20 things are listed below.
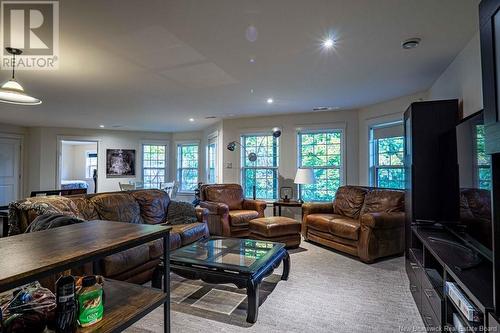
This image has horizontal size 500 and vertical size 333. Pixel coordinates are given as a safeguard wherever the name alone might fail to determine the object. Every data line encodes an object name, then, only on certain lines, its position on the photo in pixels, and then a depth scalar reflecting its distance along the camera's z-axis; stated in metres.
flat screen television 1.77
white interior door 7.08
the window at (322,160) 5.68
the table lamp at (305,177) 5.05
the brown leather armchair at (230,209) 4.59
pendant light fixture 2.48
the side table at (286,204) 5.08
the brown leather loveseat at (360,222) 3.59
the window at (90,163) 11.20
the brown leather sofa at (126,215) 2.63
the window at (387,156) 4.69
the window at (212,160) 7.18
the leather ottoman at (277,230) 4.07
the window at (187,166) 8.53
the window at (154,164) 8.61
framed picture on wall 8.12
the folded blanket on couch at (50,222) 1.70
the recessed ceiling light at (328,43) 2.52
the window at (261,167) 6.15
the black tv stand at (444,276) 1.36
